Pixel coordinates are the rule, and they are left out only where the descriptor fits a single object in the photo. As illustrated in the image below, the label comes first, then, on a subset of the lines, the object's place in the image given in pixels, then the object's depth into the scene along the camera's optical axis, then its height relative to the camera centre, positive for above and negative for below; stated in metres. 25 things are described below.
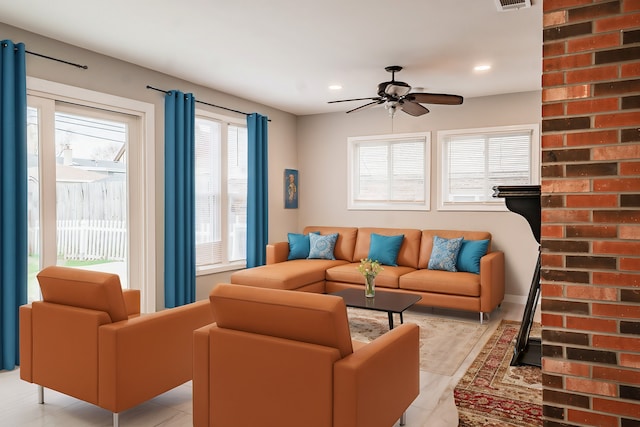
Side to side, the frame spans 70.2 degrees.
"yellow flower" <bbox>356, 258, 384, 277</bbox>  4.33 -0.57
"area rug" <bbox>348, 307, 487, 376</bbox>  3.60 -1.20
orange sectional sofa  4.81 -0.74
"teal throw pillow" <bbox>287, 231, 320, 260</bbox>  6.27 -0.51
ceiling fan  4.32 +1.07
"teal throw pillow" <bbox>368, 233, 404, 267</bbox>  5.82 -0.52
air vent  3.05 +1.39
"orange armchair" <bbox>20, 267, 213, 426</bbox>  2.40 -0.74
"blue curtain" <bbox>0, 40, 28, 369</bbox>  3.49 +0.13
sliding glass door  3.87 +0.21
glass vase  4.32 -0.74
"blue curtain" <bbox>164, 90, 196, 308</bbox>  4.98 +0.10
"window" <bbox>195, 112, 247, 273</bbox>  5.64 +0.24
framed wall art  7.02 +0.32
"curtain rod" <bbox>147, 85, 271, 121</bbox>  4.83 +1.30
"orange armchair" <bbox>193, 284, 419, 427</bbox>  1.87 -0.69
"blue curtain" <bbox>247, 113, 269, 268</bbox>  6.18 +0.26
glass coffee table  4.01 -0.86
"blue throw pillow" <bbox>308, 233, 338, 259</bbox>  6.21 -0.51
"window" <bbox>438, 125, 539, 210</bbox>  5.67 +0.59
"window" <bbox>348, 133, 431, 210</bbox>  6.34 +0.54
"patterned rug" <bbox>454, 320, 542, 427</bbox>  2.63 -1.20
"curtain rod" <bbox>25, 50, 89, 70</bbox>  3.77 +1.30
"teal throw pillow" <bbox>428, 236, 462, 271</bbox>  5.29 -0.54
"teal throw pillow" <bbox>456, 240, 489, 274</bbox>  5.18 -0.53
